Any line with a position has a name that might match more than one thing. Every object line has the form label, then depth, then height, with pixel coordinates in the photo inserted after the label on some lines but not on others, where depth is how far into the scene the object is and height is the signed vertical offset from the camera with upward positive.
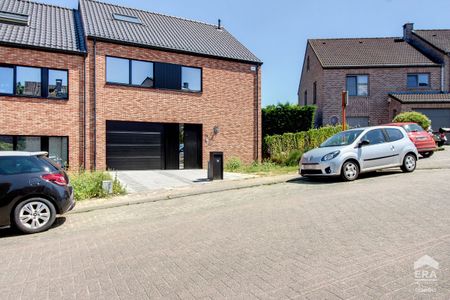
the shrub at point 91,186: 9.87 -1.04
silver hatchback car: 10.09 -0.12
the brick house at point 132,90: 14.77 +2.83
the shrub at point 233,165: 16.86 -0.73
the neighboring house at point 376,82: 25.48 +4.97
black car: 6.49 -0.79
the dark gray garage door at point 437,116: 23.52 +2.24
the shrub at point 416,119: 18.36 +1.62
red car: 14.90 +0.46
